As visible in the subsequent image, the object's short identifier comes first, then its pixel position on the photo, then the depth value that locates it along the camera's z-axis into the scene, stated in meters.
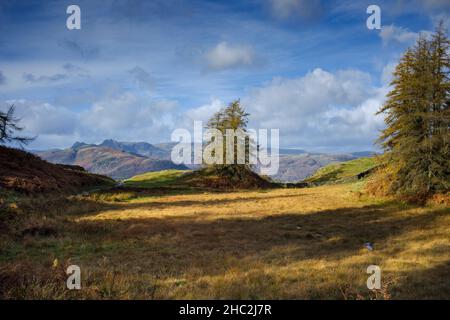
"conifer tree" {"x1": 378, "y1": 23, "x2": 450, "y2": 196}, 27.59
